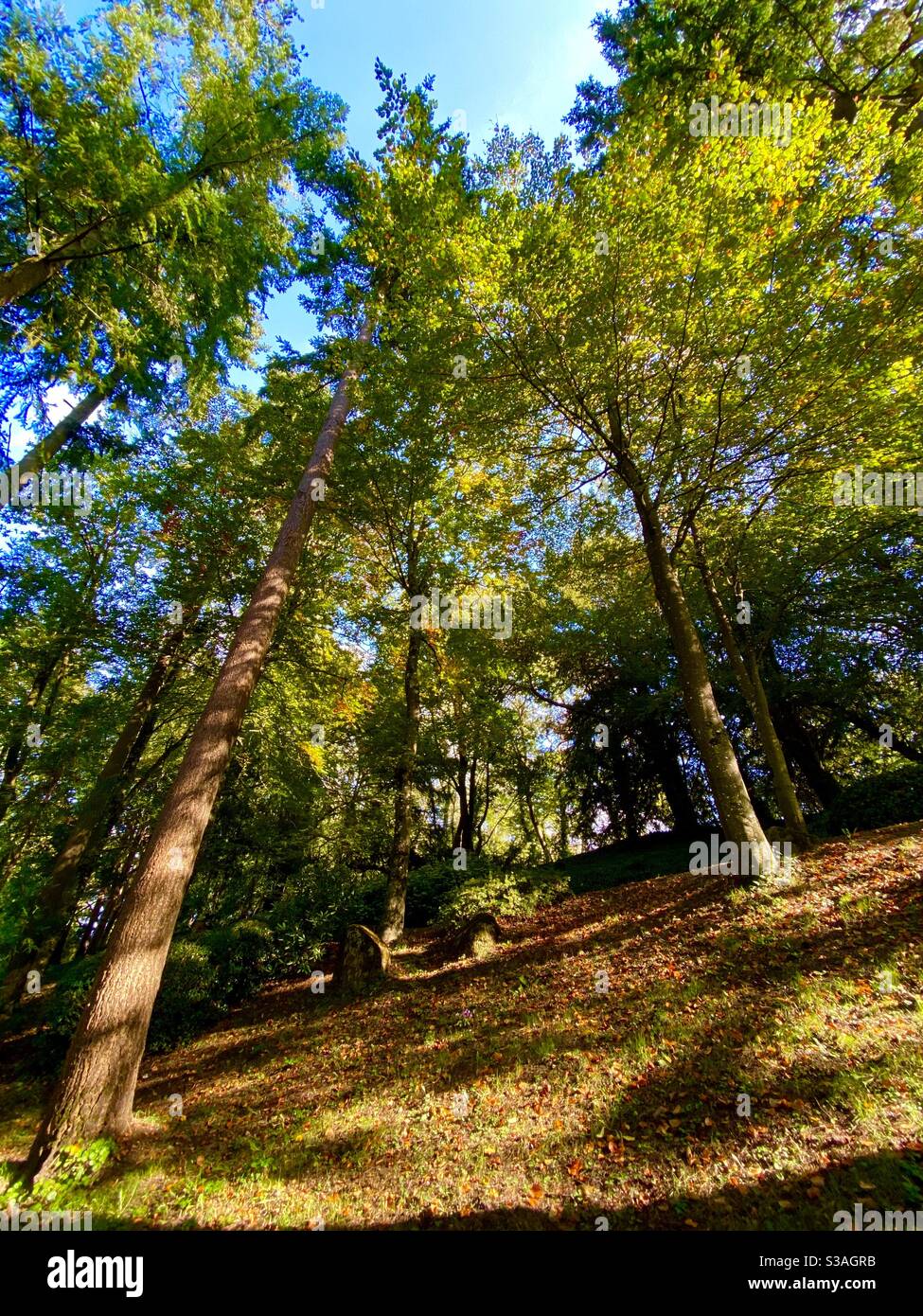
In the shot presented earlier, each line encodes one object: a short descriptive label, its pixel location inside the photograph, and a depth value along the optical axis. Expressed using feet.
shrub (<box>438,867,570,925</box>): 31.96
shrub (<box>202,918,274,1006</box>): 29.66
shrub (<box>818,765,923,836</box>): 33.55
